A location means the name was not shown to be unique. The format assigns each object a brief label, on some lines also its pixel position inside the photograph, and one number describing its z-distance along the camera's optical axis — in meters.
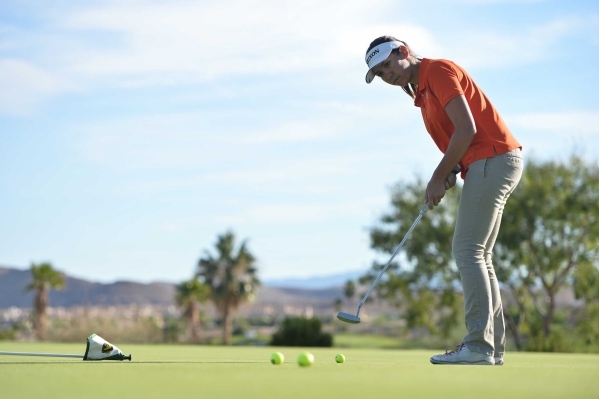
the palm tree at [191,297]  59.16
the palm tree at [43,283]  44.92
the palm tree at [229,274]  59.78
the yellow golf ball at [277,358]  4.78
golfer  5.06
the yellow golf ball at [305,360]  4.38
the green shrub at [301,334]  23.12
